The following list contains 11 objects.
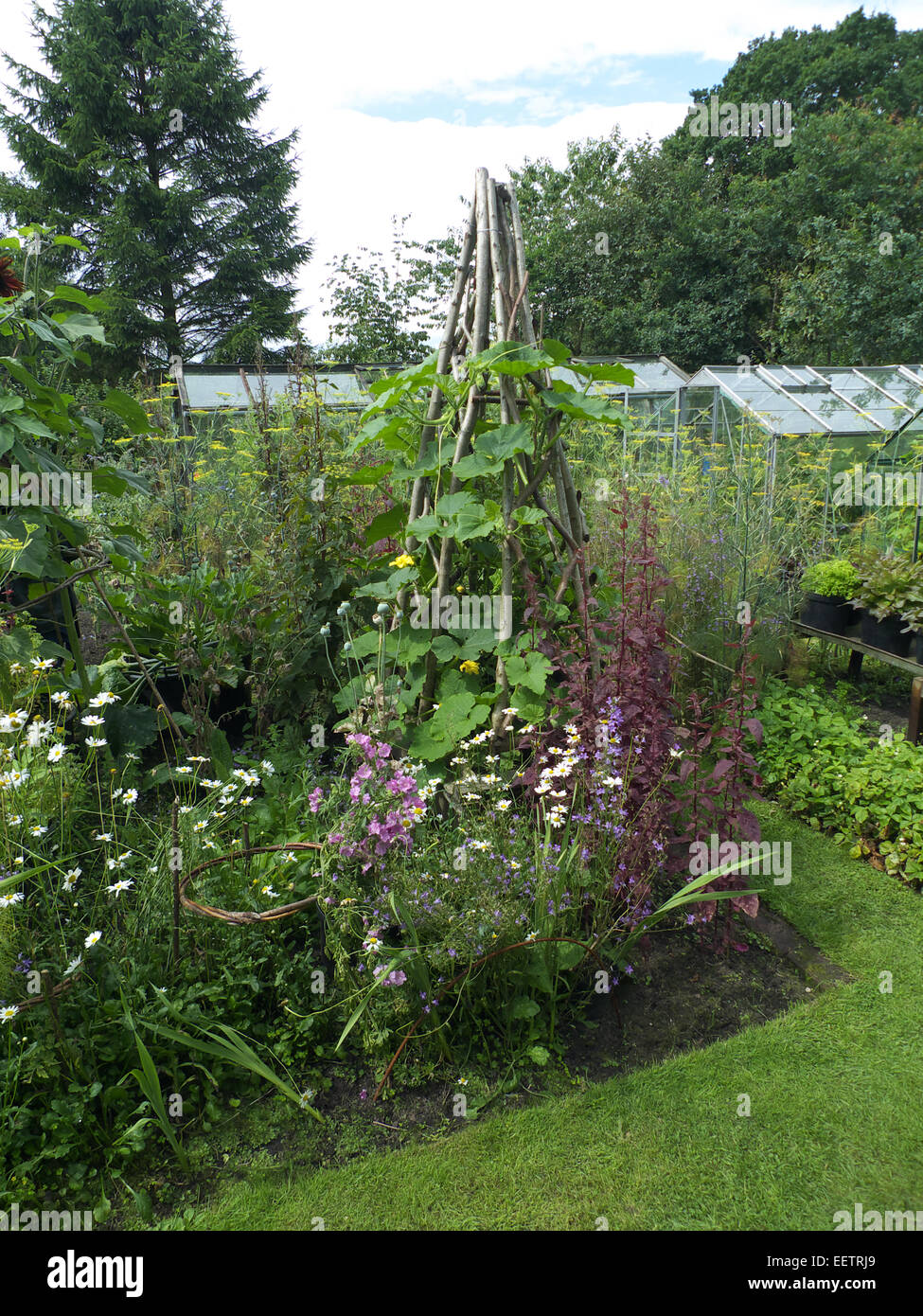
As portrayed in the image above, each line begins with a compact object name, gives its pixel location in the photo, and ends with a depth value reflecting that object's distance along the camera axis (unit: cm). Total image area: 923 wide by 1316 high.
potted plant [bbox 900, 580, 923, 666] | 424
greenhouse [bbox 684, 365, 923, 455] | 991
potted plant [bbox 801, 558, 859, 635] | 490
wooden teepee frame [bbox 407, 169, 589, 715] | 294
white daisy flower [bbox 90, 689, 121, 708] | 272
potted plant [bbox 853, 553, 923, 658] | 443
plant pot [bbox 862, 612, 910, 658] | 447
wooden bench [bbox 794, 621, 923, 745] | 406
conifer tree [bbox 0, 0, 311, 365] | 1966
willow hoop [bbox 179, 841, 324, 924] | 213
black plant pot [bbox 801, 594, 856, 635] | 499
